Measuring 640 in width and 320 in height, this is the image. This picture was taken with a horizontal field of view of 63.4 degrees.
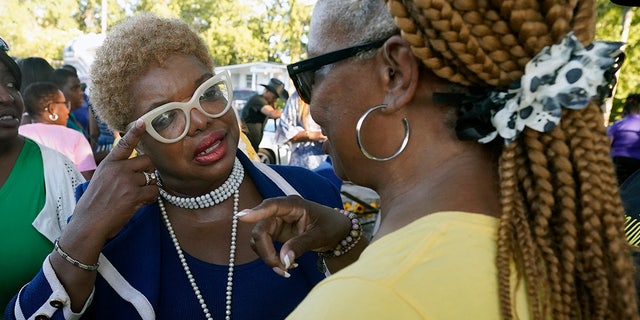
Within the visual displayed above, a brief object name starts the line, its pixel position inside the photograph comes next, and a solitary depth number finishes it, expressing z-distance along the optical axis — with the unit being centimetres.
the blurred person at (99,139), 517
